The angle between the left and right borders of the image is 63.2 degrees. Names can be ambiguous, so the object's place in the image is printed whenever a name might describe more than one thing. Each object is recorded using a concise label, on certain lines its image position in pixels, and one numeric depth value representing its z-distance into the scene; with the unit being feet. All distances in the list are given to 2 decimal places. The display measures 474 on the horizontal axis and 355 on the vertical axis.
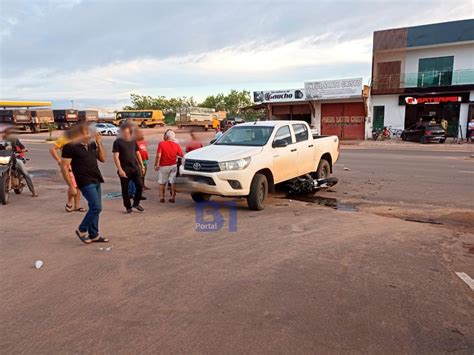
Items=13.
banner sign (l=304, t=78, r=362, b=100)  97.76
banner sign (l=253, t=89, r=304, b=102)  106.73
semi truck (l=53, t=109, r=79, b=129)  155.84
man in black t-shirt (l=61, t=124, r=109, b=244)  17.31
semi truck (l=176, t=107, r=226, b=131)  168.45
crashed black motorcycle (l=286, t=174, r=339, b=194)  29.17
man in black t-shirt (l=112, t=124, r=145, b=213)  22.80
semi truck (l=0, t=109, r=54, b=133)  133.26
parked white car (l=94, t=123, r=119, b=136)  141.18
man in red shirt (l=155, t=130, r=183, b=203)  27.40
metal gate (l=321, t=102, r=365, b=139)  103.91
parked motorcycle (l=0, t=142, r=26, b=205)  26.78
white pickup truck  23.61
